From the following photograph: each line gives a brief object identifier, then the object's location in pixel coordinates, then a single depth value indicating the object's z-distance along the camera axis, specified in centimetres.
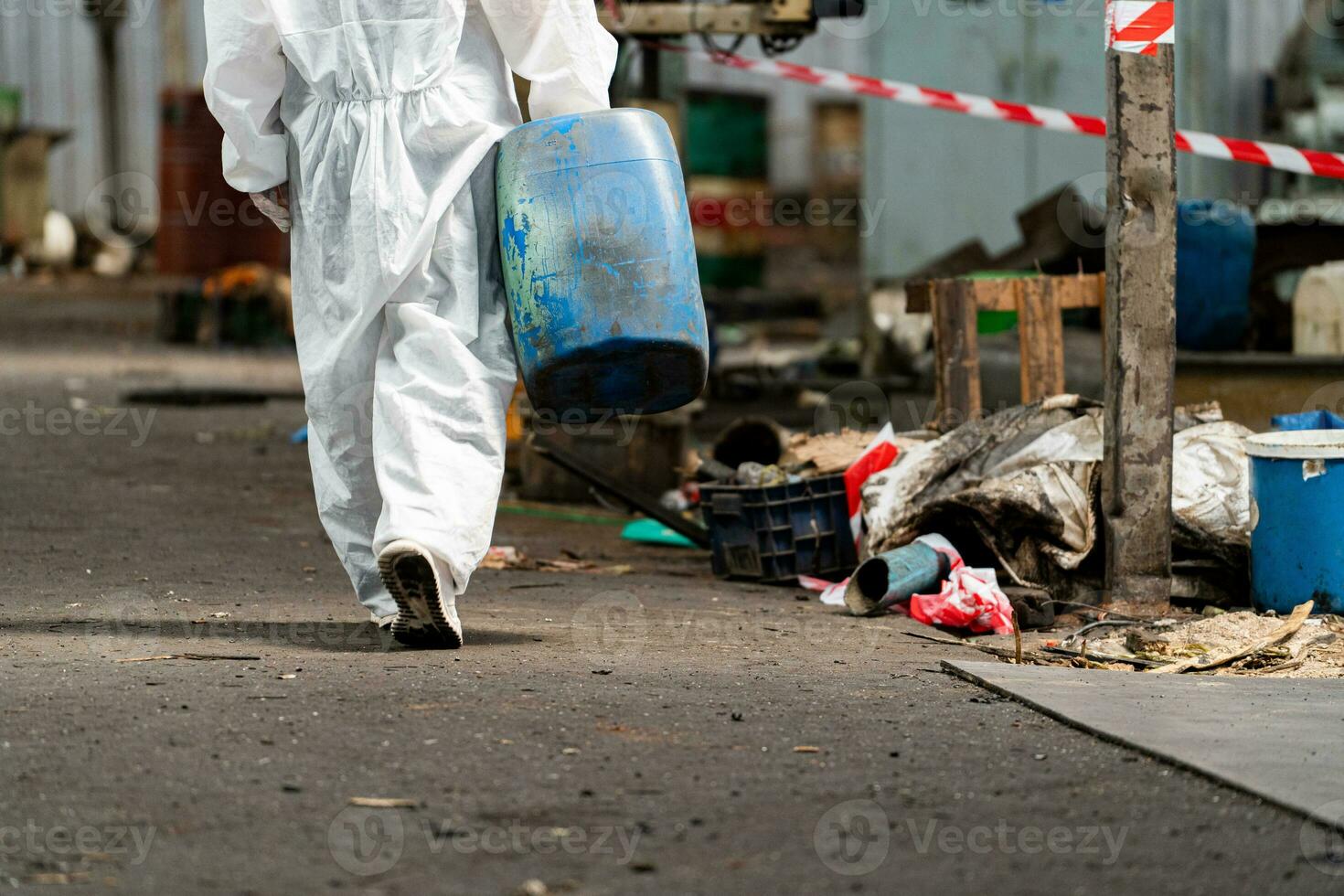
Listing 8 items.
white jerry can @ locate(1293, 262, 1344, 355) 1745
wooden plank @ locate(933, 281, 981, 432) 1361
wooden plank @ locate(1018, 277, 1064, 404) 1338
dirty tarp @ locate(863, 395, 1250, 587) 1104
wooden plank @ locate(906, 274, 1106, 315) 1326
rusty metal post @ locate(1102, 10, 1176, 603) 1060
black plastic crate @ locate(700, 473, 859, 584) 1226
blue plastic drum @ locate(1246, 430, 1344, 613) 1027
